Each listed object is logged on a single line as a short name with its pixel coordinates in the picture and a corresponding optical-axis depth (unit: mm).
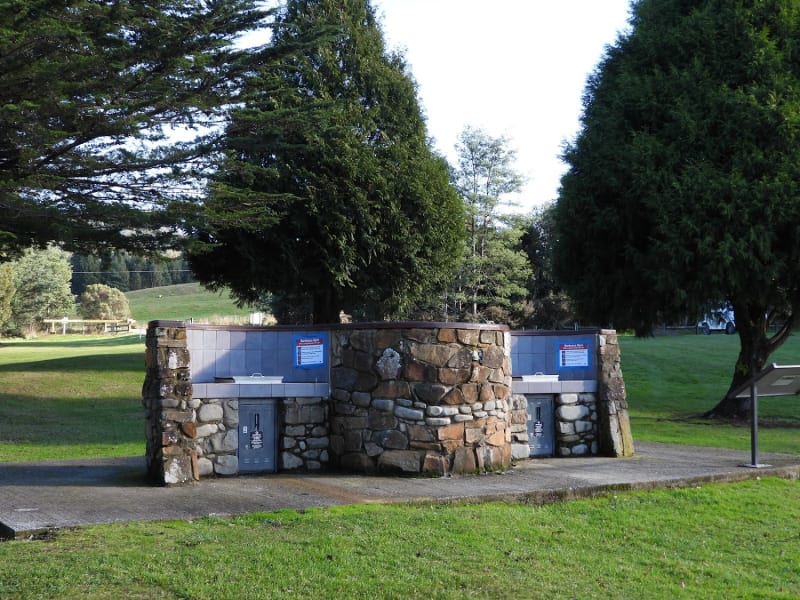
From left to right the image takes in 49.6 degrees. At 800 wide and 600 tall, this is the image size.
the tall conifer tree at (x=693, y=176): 19125
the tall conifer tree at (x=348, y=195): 21891
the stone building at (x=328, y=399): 9797
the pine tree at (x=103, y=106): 13391
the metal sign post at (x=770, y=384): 10969
